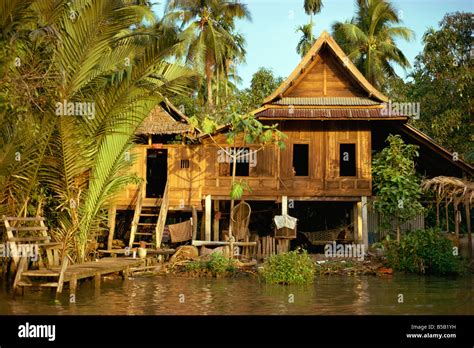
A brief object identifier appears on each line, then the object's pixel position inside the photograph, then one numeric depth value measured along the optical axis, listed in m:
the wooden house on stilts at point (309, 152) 18.91
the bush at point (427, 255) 15.90
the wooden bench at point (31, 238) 11.59
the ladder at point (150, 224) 17.59
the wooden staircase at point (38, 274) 11.31
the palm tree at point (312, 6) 31.77
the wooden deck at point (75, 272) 11.38
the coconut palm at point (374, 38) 30.48
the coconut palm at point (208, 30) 29.95
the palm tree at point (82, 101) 11.48
